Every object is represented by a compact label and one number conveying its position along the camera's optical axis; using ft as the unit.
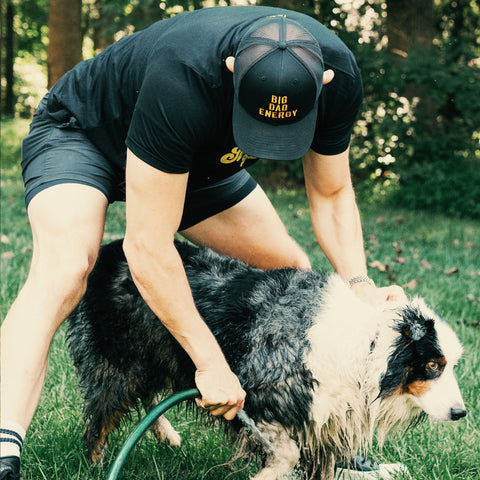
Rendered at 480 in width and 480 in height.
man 6.53
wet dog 7.39
